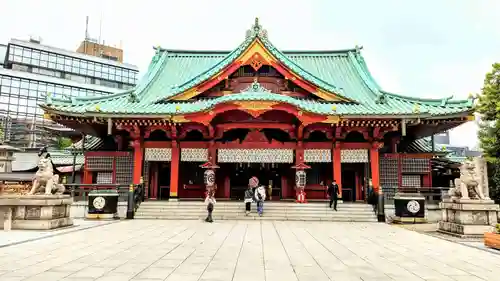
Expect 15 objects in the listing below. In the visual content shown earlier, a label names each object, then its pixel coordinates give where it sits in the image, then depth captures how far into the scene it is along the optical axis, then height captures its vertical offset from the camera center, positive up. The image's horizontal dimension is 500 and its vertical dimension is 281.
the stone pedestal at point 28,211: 13.27 -1.03
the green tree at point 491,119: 18.61 +3.74
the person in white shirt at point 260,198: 18.95 -0.62
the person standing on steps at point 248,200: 19.02 -0.74
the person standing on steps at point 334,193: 19.35 -0.33
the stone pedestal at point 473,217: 12.73 -0.97
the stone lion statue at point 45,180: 14.03 +0.10
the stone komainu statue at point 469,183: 13.38 +0.20
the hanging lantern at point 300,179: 20.84 +0.39
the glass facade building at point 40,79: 57.75 +19.16
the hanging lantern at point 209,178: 20.77 +0.38
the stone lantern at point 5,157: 31.66 +2.13
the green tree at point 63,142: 49.16 +5.33
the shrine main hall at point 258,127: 20.02 +3.35
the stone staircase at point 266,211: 18.94 -1.34
